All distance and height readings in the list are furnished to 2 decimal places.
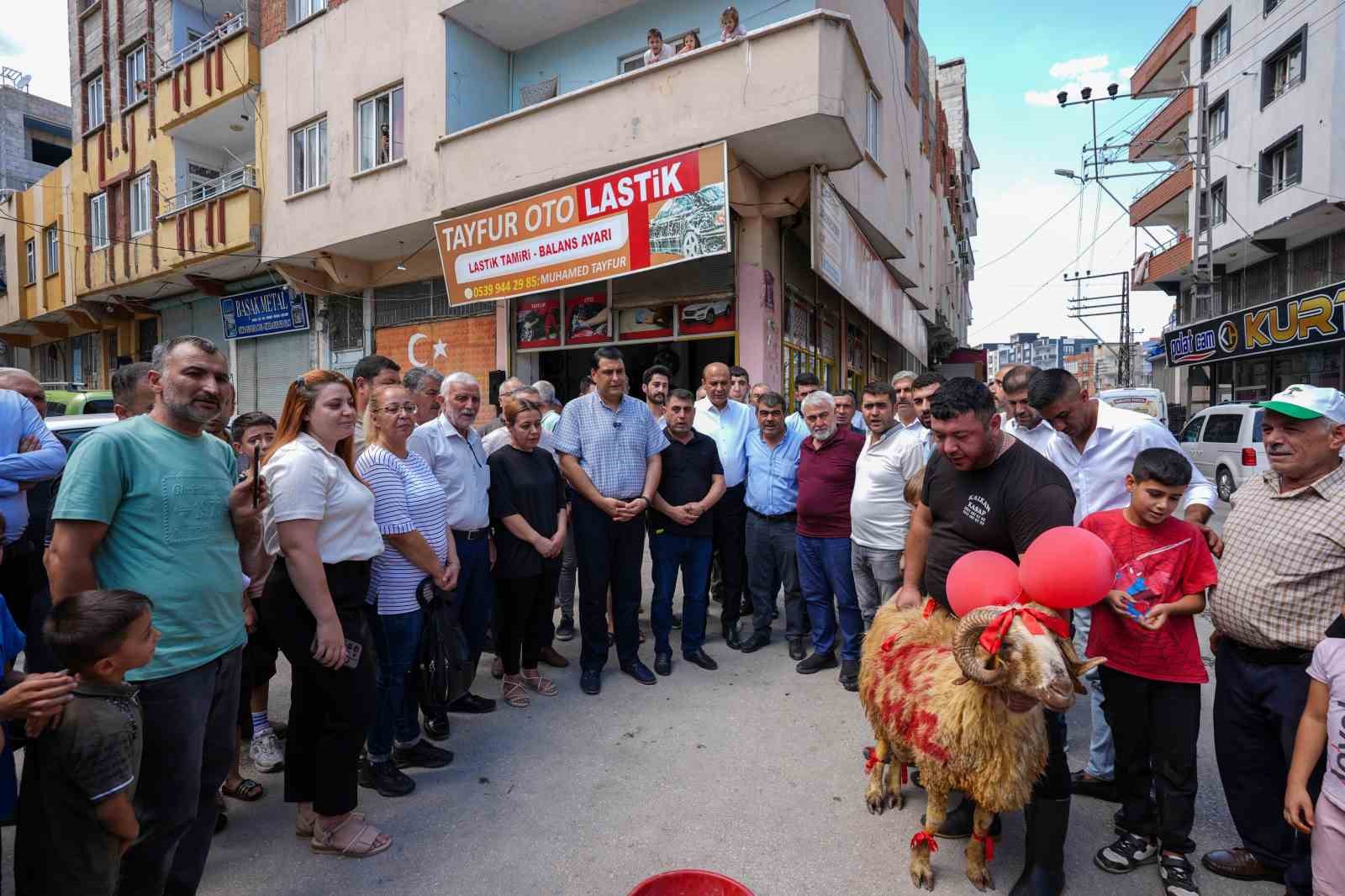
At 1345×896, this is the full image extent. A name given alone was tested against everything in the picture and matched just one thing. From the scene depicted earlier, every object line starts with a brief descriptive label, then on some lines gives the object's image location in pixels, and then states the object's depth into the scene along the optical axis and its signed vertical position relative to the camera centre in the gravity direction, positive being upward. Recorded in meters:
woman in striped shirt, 3.23 -0.70
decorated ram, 2.30 -1.10
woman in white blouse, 2.54 -0.68
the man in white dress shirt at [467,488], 3.99 -0.38
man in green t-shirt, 2.02 -0.42
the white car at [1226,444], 12.39 -0.50
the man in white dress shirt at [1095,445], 3.31 -0.13
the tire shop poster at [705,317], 9.96 +1.58
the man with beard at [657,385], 5.63 +0.32
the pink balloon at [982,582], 2.49 -0.60
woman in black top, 4.30 -0.74
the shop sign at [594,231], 8.31 +2.68
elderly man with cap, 2.38 -0.70
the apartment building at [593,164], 8.48 +3.82
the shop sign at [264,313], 14.62 +2.53
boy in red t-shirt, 2.61 -0.98
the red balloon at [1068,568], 2.24 -0.50
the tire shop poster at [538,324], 11.55 +1.75
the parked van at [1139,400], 18.00 +0.53
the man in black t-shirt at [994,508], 2.53 -0.36
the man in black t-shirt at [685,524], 4.89 -0.75
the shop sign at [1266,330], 15.64 +2.40
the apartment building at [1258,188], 16.94 +6.75
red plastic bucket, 2.25 -1.57
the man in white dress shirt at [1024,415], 4.04 +0.03
